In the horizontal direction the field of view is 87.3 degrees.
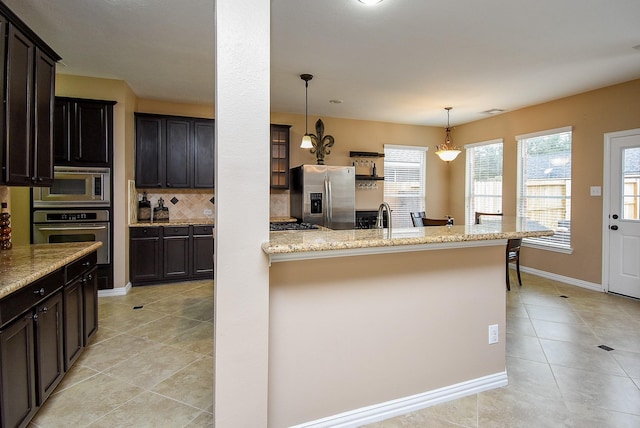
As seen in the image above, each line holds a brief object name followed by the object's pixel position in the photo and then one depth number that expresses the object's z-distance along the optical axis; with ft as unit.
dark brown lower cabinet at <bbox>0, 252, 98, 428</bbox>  5.28
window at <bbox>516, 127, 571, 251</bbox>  16.34
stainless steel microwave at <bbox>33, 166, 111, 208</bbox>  13.06
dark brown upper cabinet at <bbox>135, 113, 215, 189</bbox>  15.90
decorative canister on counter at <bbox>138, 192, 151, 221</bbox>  16.37
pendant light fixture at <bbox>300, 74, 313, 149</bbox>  13.26
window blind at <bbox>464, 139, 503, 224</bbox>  20.03
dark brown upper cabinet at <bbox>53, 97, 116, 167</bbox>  13.12
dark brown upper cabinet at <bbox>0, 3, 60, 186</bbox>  6.88
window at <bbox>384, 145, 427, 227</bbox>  21.99
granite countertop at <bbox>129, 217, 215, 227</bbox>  15.20
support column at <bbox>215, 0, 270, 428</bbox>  4.79
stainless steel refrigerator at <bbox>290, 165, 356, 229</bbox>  17.22
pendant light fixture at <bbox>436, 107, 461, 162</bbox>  17.02
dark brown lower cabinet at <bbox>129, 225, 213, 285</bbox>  15.20
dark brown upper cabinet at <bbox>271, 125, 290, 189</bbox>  18.16
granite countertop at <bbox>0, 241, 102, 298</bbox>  5.46
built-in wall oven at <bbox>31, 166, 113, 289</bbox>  12.99
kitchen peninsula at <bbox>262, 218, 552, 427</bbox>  5.69
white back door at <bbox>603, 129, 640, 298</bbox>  13.69
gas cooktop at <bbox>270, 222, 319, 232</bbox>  12.31
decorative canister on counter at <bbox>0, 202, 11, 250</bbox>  8.16
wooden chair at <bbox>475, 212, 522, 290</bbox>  14.48
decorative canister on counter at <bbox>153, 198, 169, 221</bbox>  16.70
